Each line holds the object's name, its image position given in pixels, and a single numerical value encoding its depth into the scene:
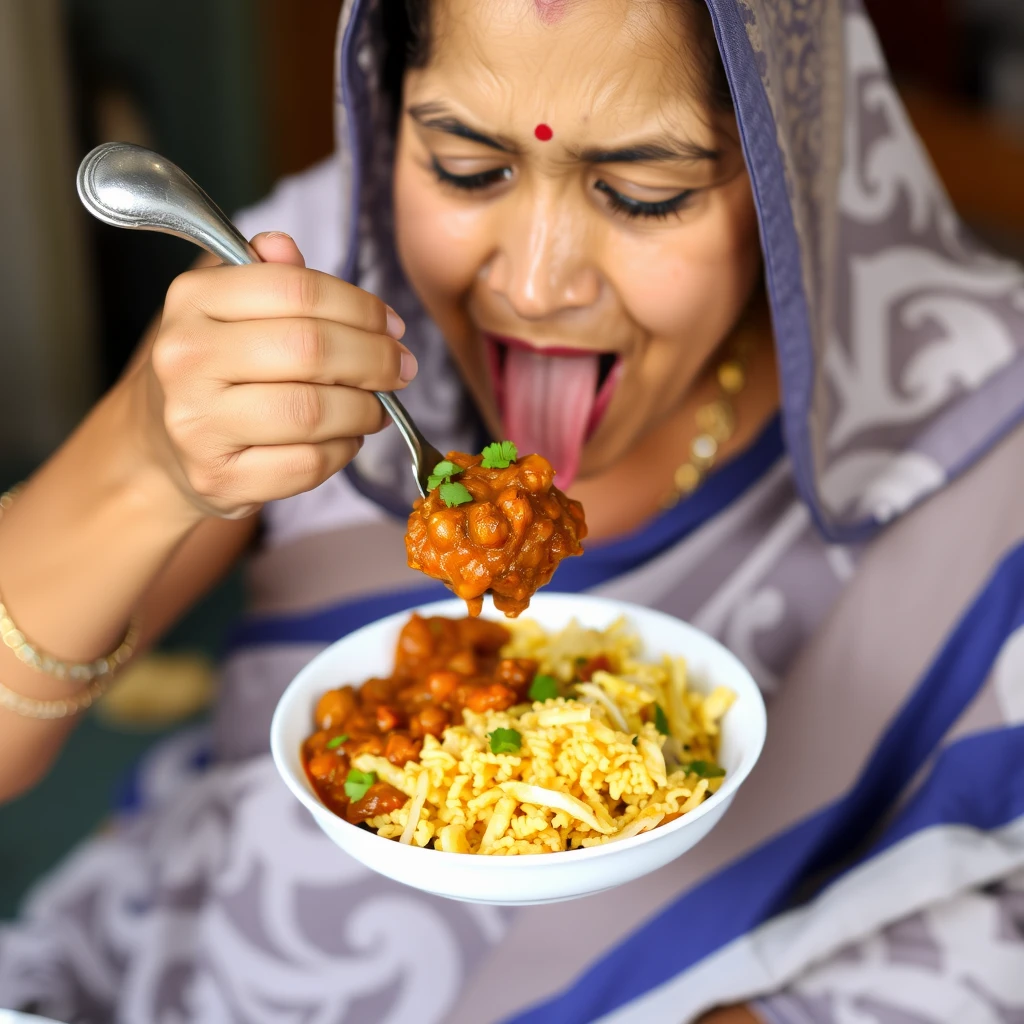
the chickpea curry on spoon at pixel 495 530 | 0.91
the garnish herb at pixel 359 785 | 0.93
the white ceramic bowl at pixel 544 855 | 0.83
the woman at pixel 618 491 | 1.04
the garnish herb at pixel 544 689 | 1.01
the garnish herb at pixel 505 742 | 0.92
